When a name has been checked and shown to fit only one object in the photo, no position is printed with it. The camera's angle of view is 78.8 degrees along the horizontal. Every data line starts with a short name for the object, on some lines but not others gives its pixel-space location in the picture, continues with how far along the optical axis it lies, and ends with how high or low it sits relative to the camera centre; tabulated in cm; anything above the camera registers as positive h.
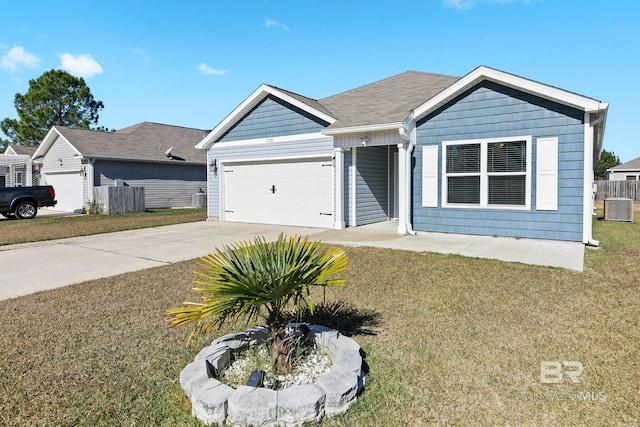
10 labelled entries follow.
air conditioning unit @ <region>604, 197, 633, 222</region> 1386 -31
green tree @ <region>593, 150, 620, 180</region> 5000 +513
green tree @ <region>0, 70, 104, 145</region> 3584 +887
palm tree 270 -57
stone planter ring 240 -126
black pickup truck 1585 +2
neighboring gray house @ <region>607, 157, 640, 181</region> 3219 +247
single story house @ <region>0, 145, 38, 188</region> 2529 +221
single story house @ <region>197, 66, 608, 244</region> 873 +121
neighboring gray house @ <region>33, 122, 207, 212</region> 1953 +196
